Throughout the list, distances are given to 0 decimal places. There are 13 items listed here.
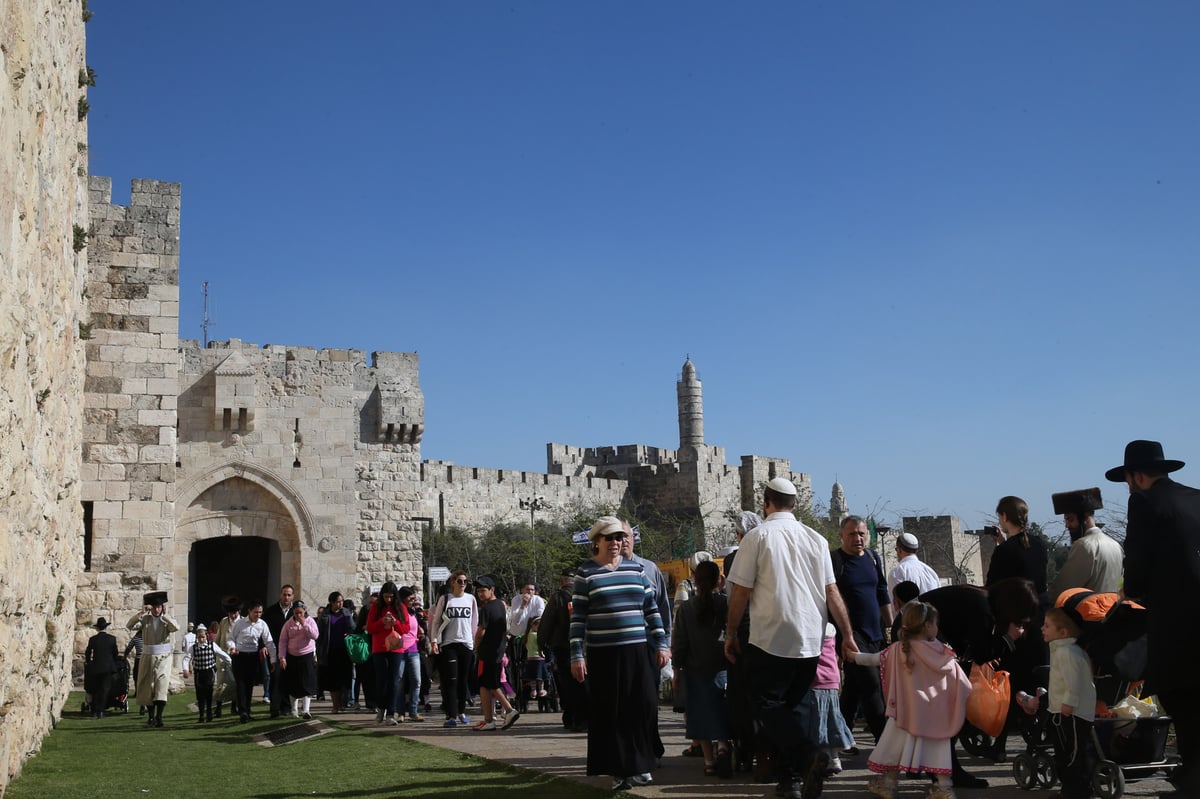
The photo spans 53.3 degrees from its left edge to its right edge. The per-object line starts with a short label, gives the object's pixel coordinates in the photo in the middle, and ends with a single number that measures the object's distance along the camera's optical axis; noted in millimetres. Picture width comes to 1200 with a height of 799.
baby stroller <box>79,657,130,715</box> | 12983
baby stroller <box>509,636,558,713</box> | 12695
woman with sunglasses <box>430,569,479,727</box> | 10414
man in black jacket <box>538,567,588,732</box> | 9383
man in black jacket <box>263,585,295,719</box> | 11883
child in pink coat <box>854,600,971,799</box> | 5074
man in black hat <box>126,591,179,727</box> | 11547
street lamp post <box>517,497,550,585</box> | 37178
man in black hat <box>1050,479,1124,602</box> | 6316
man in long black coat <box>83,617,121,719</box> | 12344
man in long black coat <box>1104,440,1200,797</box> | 4211
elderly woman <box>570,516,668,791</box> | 5828
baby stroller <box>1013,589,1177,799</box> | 4988
